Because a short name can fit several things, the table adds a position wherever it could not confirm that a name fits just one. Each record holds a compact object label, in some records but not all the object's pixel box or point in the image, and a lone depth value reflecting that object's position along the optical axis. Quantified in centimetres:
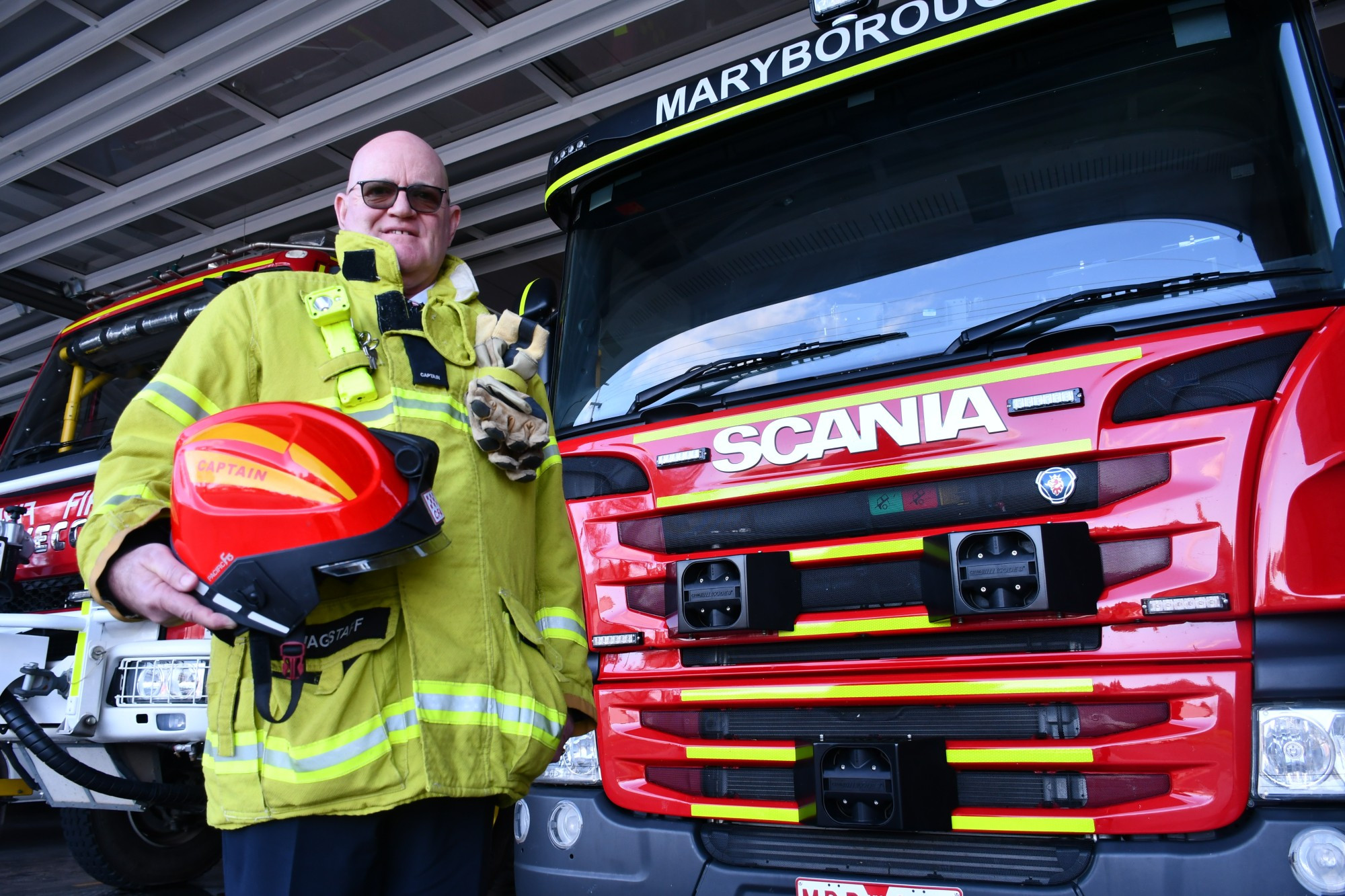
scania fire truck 217
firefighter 151
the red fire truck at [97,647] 341
